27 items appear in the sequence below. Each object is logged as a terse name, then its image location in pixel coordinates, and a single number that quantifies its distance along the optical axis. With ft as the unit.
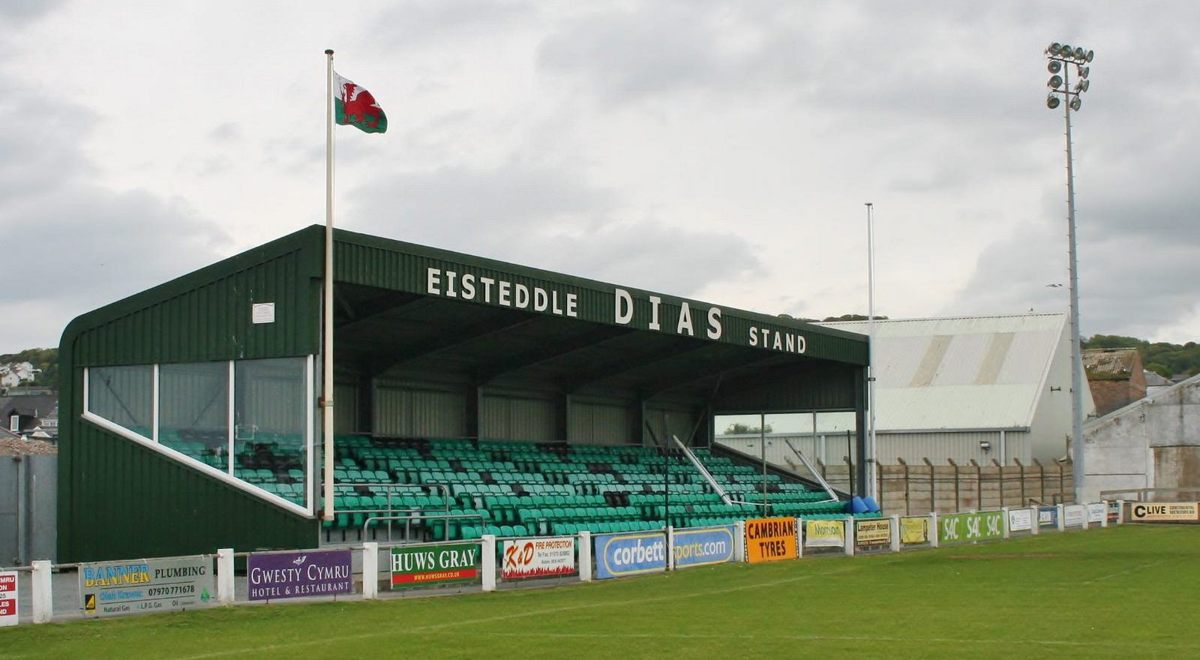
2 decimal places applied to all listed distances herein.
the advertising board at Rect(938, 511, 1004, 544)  148.97
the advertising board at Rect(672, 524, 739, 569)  110.93
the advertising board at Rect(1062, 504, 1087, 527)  175.52
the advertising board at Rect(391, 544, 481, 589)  86.84
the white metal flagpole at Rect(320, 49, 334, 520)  91.25
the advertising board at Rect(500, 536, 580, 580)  96.07
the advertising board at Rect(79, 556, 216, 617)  72.54
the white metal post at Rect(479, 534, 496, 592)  92.48
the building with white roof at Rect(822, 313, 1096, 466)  235.20
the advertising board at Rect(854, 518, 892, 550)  133.59
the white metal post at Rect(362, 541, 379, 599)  84.89
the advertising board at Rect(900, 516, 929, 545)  140.46
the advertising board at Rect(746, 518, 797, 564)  119.24
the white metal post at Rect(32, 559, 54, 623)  69.51
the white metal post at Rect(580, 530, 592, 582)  100.53
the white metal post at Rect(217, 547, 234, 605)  78.12
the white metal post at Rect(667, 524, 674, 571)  108.99
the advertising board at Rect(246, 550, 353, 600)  79.00
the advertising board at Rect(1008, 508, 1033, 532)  163.11
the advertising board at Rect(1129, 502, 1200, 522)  184.24
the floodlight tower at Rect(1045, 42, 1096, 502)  176.04
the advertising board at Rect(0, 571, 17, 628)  68.64
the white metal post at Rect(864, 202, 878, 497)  167.43
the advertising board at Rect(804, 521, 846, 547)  127.24
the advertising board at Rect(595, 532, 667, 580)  102.06
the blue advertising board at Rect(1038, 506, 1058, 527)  172.47
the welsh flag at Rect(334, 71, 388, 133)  95.35
